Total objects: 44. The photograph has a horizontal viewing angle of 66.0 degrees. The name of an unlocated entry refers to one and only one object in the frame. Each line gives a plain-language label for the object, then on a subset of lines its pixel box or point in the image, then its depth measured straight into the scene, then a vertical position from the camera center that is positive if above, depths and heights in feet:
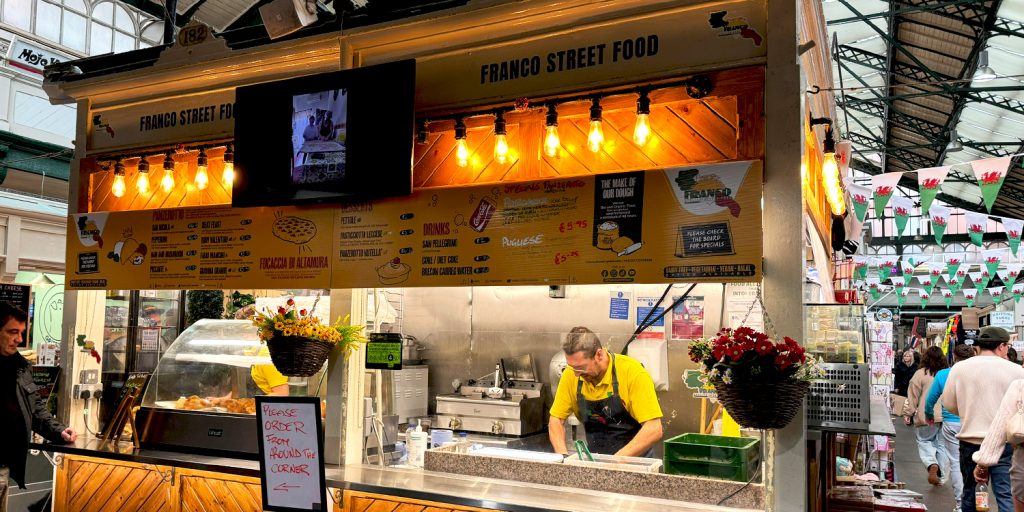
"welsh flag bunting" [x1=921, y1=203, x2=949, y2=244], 41.14 +5.35
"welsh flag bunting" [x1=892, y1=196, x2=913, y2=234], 39.75 +5.61
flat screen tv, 14.07 +3.15
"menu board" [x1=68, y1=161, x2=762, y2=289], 11.84 +1.24
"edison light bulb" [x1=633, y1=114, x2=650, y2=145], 12.74 +2.96
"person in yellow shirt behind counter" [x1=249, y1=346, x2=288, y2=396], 17.54 -1.66
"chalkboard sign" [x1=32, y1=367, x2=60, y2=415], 19.36 -1.95
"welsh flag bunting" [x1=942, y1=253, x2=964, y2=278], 61.82 +4.16
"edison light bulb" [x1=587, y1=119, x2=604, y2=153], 13.05 +2.91
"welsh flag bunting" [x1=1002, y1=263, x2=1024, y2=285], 61.36 +3.89
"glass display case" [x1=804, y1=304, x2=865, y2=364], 12.34 -0.28
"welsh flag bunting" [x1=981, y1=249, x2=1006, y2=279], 59.47 +4.53
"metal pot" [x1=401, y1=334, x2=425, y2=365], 21.24 -1.16
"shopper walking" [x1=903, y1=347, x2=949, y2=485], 31.42 -4.27
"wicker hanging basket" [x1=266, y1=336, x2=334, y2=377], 14.17 -0.88
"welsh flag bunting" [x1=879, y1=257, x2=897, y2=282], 62.59 +3.96
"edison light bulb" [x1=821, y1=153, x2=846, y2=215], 16.44 +2.89
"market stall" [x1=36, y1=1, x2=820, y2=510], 12.09 +1.79
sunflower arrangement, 14.17 -0.40
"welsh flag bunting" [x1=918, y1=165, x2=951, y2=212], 31.81 +5.51
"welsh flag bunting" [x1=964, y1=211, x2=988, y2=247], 43.21 +5.24
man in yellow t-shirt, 17.34 -1.89
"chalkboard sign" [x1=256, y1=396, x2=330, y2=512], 12.94 -2.48
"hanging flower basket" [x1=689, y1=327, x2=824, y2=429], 10.24 -0.80
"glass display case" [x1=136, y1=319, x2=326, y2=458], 16.28 -1.80
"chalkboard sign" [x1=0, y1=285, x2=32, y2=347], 30.60 +0.17
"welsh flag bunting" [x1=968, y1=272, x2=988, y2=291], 64.54 +3.28
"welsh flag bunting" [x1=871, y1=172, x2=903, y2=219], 32.40 +5.43
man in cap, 22.12 -2.18
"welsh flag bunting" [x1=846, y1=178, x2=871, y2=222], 28.37 +4.33
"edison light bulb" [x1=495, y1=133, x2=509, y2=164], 13.94 +2.88
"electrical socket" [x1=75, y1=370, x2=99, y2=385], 18.85 -1.82
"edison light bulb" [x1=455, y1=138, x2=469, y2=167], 14.34 +2.82
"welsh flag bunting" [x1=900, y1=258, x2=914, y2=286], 61.17 +3.67
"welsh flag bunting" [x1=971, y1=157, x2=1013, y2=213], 30.04 +5.60
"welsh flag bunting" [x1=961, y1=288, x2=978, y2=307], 81.33 +2.53
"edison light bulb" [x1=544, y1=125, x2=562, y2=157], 13.42 +2.90
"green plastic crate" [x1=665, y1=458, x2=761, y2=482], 12.08 -2.43
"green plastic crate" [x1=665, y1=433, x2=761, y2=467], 12.15 -2.15
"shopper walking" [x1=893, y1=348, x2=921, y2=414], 59.11 -4.28
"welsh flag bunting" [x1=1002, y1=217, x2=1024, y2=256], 42.81 +5.06
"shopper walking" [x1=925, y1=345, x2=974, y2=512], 27.71 -4.20
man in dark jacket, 14.82 -1.93
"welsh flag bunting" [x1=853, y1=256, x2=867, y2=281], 55.46 +3.45
